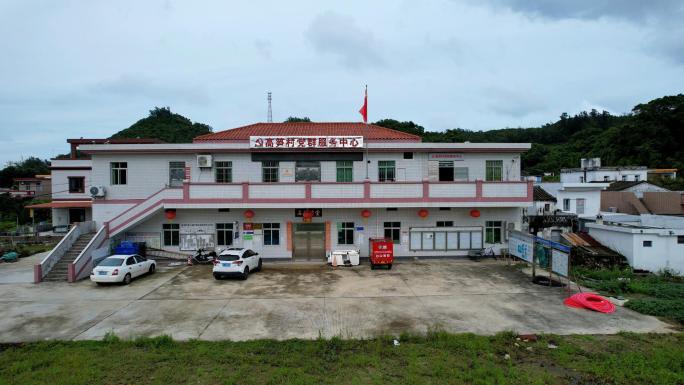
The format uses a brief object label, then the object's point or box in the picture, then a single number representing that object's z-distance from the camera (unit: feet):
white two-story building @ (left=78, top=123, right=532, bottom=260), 70.38
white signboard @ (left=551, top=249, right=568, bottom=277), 48.20
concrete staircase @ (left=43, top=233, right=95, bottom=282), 57.07
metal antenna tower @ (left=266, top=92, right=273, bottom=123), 126.60
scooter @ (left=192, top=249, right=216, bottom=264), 68.28
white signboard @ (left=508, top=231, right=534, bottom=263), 60.08
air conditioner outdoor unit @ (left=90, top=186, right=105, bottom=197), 69.14
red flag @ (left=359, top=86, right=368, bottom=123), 72.90
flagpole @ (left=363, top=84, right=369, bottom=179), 70.17
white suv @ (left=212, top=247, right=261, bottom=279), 55.72
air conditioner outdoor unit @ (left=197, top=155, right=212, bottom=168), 70.38
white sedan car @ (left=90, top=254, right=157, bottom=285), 52.42
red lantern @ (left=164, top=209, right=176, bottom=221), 69.26
